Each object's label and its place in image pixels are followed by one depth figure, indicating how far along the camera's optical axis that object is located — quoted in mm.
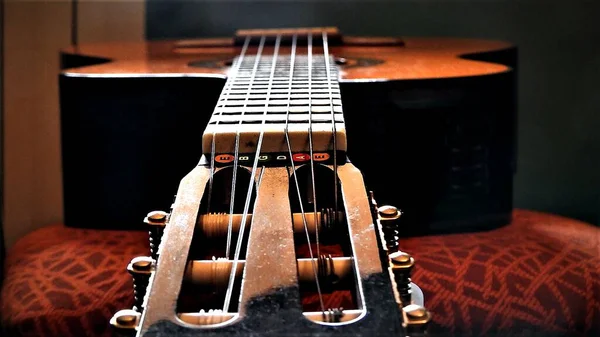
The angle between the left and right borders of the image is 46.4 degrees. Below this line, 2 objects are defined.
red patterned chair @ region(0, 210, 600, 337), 743
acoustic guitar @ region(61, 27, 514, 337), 415
